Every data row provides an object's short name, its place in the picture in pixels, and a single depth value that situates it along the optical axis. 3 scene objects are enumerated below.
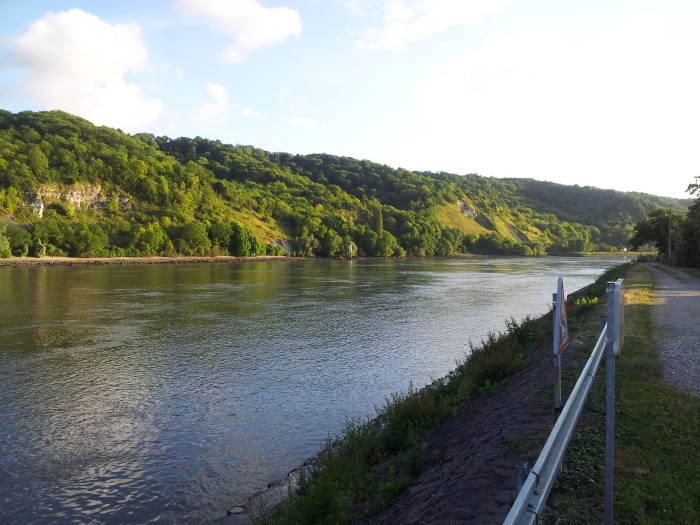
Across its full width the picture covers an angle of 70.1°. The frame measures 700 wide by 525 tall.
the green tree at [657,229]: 72.50
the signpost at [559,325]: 6.08
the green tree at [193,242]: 133.75
